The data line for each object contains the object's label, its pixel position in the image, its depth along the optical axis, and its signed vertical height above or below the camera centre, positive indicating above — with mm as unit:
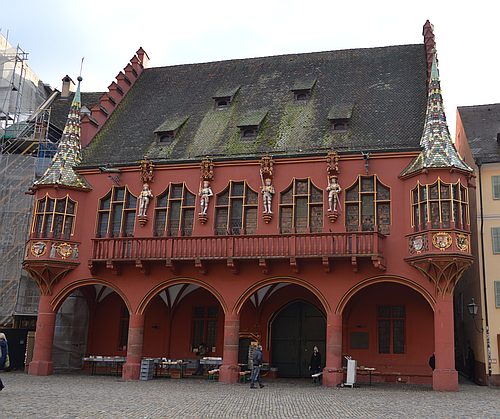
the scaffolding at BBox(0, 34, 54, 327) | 29875 +8161
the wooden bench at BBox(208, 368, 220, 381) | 25438 -752
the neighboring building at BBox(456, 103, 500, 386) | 25109 +4472
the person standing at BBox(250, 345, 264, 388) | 21438 -186
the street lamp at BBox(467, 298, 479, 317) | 25781 +2342
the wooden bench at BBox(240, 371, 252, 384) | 24778 -753
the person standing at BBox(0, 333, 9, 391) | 17594 -137
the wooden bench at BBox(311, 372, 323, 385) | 24241 -689
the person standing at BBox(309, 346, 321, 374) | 25378 -87
